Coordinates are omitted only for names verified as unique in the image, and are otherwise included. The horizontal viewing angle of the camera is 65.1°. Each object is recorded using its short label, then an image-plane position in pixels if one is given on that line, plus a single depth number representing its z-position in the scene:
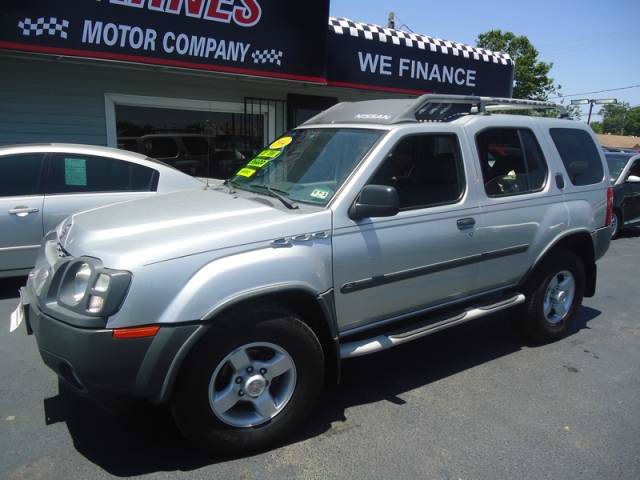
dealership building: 6.97
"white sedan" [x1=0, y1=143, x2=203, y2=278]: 5.08
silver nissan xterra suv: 2.42
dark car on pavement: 9.25
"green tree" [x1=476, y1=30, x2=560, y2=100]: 27.84
